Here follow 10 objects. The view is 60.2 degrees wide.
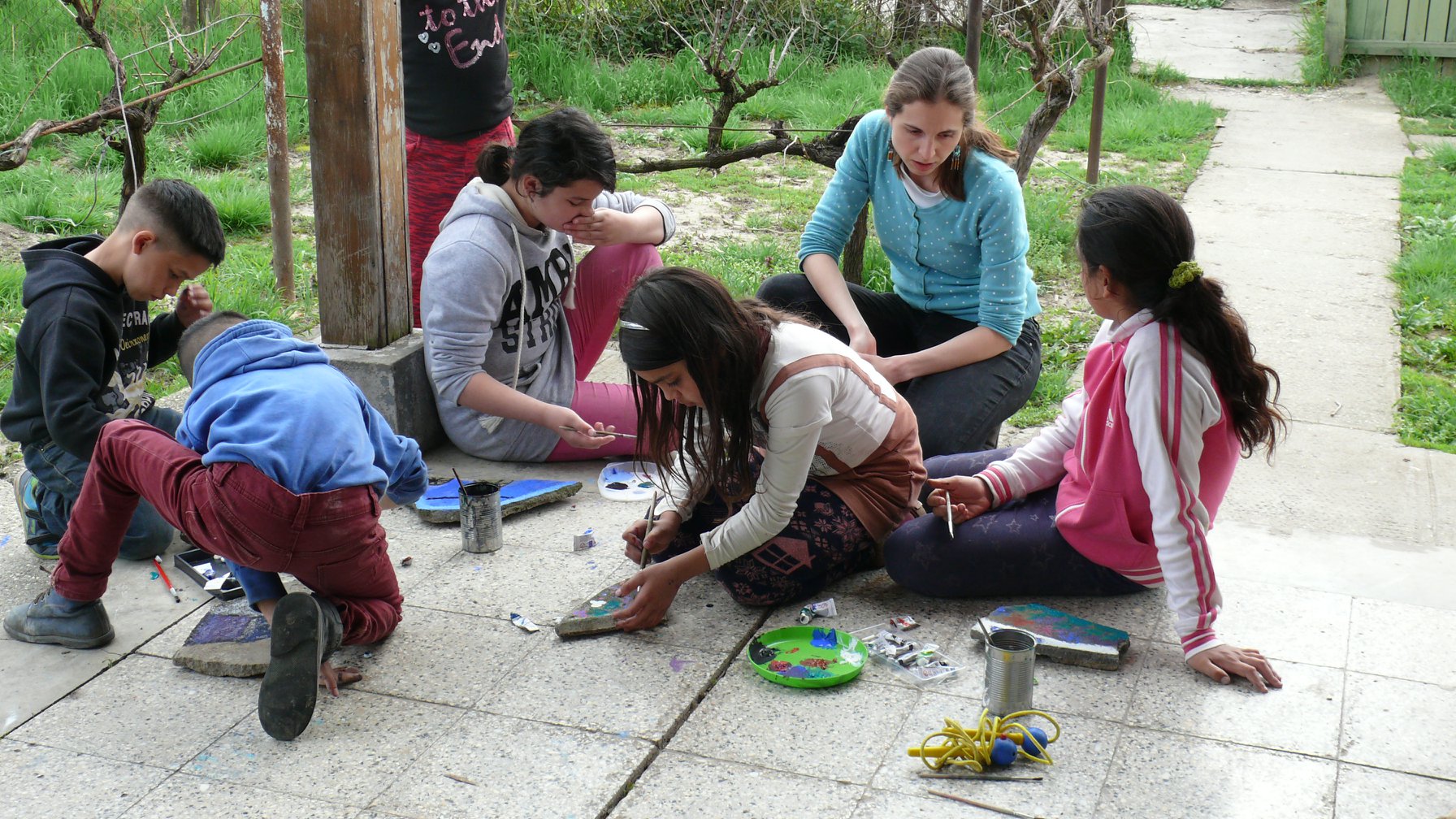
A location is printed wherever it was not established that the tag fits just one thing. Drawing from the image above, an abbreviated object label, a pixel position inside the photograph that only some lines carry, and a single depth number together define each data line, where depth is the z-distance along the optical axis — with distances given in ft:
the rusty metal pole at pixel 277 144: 14.66
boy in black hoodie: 8.87
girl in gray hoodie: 10.44
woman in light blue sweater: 10.75
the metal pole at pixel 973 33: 14.53
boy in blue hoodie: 7.77
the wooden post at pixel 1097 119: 19.48
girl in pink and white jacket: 7.88
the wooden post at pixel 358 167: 11.03
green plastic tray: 8.13
